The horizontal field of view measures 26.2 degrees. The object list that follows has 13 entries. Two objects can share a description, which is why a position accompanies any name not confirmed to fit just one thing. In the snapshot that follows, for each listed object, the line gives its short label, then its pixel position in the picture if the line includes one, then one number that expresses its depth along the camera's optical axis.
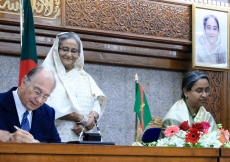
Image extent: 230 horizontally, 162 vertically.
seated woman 4.35
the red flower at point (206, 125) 3.49
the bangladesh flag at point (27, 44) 4.70
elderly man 3.18
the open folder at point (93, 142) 2.57
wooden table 2.25
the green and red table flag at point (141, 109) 4.92
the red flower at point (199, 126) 3.47
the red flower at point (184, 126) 3.58
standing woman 4.16
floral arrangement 3.33
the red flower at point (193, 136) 3.33
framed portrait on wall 6.43
